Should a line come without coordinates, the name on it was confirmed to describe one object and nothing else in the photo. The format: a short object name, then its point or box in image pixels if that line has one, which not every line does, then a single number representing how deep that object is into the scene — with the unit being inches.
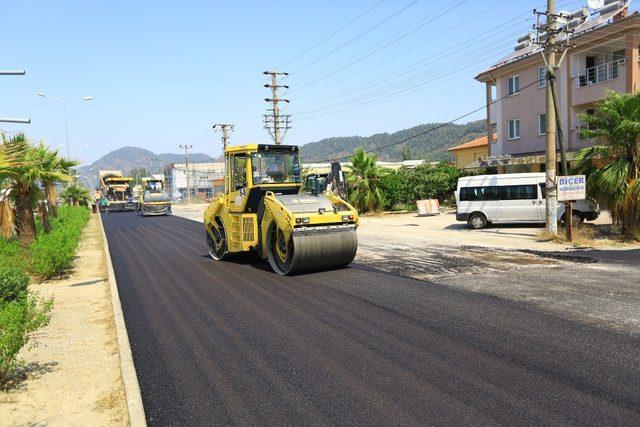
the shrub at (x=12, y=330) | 207.8
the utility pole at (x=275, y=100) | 1625.2
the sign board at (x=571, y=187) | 631.8
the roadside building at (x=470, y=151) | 1843.0
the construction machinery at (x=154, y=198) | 1627.7
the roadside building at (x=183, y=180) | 5039.4
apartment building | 1012.5
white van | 749.3
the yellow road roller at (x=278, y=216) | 443.8
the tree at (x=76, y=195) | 1948.9
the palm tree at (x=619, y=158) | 609.6
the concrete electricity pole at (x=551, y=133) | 673.0
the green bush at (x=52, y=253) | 473.4
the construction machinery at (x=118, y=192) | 2034.9
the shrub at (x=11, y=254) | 486.1
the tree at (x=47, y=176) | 647.8
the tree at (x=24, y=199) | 604.1
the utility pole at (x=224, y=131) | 2252.8
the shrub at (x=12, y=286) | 331.3
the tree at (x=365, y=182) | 1253.7
